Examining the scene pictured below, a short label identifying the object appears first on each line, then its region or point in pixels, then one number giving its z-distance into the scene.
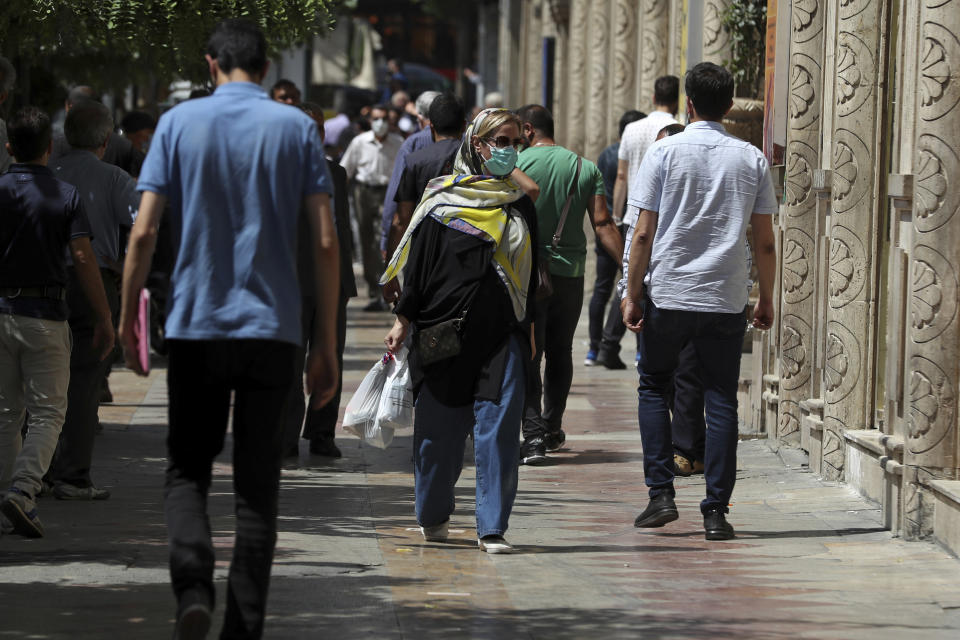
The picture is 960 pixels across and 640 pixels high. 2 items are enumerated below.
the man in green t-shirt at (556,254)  19.55
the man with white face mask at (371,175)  38.00
